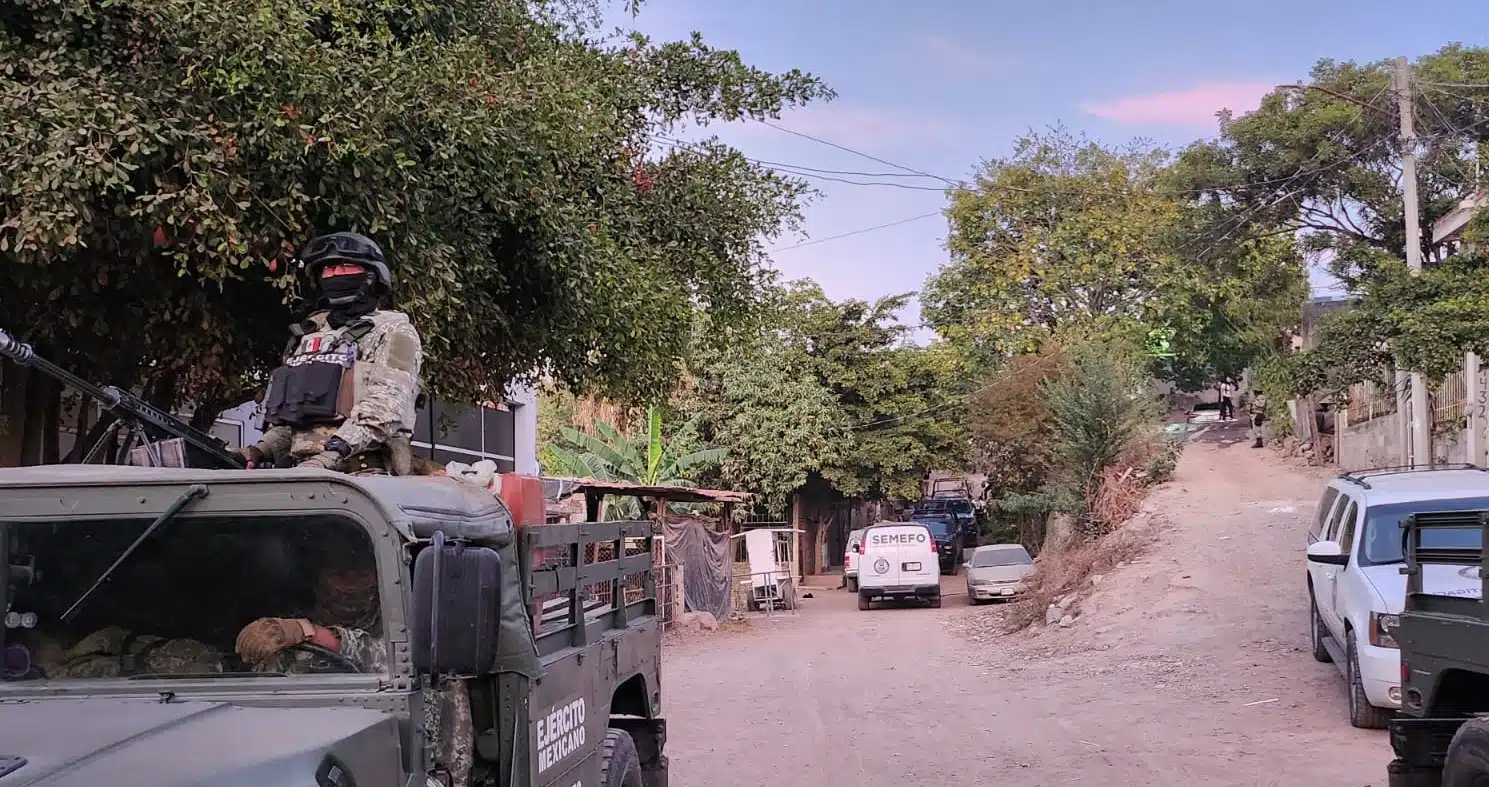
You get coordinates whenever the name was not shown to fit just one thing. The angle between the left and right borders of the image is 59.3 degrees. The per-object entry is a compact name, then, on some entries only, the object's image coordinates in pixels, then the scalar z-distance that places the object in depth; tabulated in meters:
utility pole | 18.09
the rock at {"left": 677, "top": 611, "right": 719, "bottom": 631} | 23.83
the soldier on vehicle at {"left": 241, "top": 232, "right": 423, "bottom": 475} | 4.59
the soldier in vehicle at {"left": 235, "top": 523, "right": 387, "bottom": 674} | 3.47
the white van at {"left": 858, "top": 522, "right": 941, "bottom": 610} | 27.14
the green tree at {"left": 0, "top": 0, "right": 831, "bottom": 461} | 7.17
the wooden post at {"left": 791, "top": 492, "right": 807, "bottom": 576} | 36.84
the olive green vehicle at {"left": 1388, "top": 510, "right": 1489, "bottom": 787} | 5.19
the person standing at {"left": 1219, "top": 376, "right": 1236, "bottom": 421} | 51.03
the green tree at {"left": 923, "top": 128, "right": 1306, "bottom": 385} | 37.88
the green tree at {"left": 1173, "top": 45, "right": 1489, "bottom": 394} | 29.52
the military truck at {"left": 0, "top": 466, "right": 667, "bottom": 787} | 3.27
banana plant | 26.17
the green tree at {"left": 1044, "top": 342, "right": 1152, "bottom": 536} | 25.05
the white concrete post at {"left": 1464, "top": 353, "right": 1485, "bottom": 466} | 19.25
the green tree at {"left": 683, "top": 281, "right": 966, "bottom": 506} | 34.88
